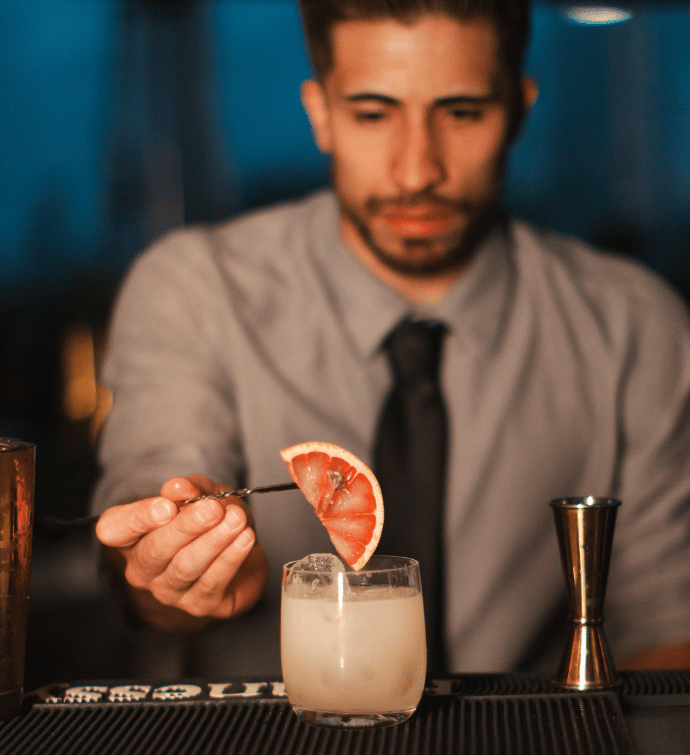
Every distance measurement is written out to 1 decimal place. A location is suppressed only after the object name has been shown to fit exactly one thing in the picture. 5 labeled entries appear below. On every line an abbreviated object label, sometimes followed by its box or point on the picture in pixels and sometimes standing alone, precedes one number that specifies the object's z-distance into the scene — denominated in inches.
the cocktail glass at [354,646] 33.4
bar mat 30.5
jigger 37.2
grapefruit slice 36.8
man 72.7
